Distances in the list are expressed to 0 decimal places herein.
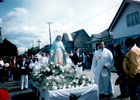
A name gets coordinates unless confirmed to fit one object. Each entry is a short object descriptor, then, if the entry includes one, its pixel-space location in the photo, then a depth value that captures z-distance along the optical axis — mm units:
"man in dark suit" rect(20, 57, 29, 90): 7469
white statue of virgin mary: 5824
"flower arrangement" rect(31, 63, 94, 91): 3842
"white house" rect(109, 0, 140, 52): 15781
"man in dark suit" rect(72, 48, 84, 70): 9620
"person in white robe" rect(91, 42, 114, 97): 5395
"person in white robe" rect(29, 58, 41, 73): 8172
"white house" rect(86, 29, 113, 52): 21906
